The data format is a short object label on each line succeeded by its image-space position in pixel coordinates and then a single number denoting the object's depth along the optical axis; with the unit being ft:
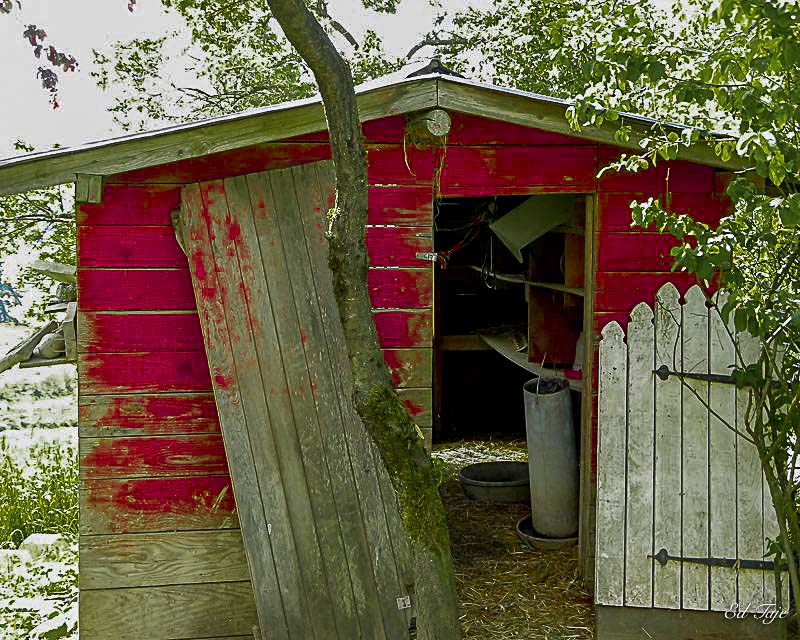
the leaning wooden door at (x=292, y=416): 14.24
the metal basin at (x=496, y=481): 23.08
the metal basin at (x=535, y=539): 19.10
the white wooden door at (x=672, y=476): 14.62
